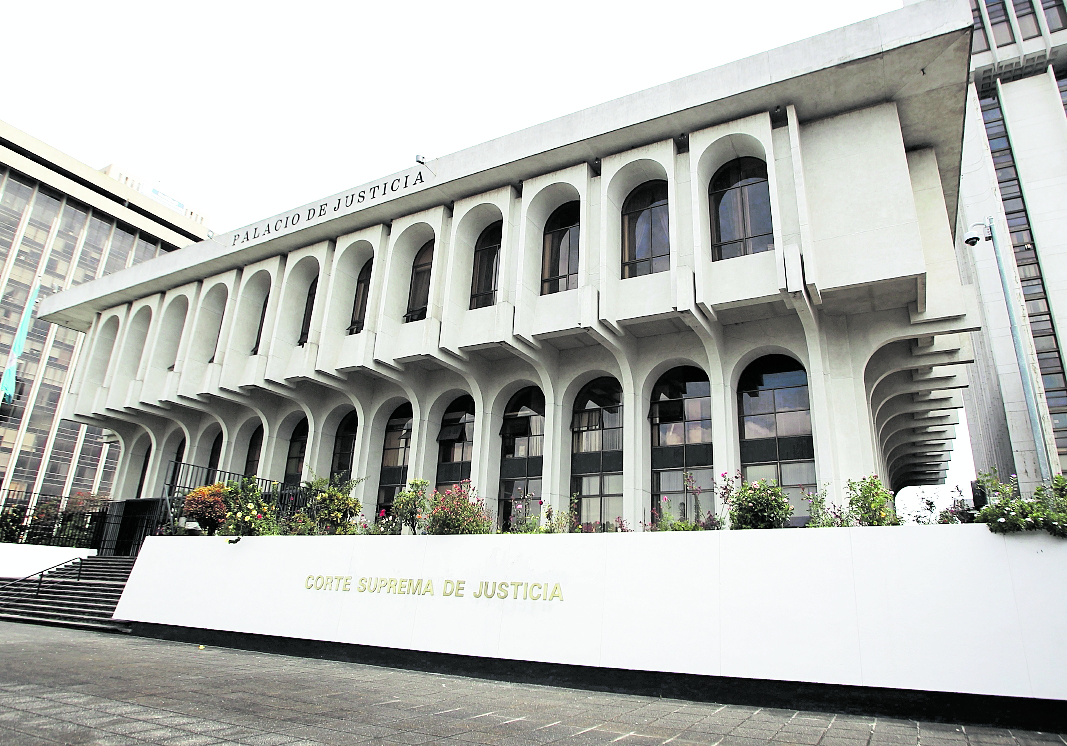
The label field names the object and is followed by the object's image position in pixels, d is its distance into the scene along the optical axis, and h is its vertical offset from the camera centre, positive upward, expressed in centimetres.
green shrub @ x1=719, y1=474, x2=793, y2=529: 1069 +127
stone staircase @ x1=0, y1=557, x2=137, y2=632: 1592 -105
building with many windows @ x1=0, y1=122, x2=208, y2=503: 5362 +2410
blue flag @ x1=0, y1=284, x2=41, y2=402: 3406 +1063
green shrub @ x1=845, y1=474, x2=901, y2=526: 1014 +133
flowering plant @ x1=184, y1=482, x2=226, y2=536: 1628 +132
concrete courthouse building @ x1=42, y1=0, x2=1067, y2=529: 1491 +730
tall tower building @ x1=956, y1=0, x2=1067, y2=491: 3709 +2343
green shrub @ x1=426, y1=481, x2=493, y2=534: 1230 +105
